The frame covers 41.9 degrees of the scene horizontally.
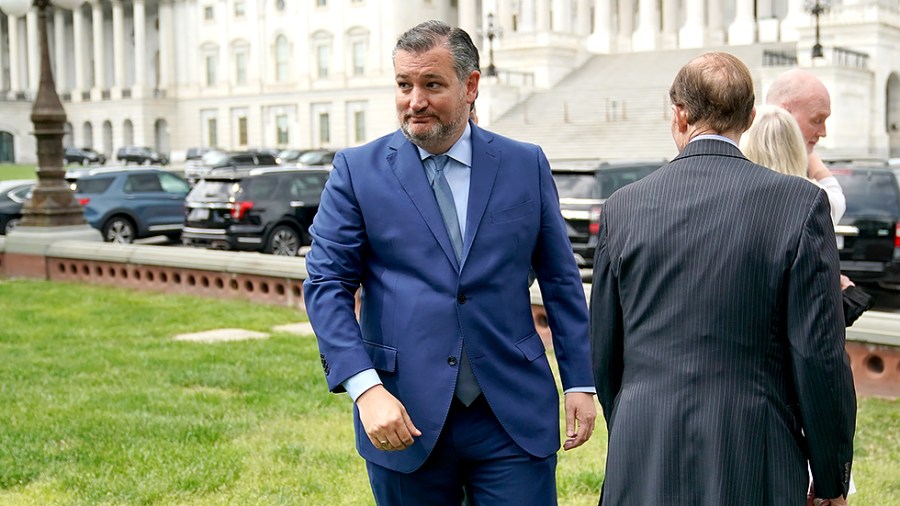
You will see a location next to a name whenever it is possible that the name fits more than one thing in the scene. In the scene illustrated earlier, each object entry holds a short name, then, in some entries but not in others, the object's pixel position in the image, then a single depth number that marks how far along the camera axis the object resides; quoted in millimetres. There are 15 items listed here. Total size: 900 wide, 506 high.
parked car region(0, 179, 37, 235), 24328
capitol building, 47375
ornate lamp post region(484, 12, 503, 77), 50525
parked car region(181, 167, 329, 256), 20484
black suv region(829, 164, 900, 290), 13320
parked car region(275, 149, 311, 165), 52281
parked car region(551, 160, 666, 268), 15500
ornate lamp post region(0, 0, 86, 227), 16766
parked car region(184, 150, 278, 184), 43281
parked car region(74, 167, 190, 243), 23781
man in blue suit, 3520
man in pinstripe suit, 3008
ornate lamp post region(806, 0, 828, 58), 42178
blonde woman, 4215
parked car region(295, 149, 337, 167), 46719
